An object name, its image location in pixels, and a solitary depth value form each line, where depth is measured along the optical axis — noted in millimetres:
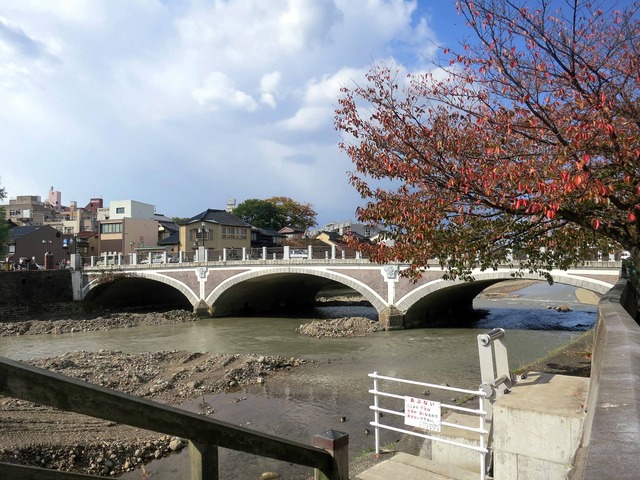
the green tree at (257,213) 69062
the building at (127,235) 57562
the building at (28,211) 77500
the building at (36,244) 51812
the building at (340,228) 65912
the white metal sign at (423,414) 5266
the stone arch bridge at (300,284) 23734
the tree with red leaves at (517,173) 5328
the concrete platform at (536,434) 3941
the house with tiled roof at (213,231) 49375
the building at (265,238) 57681
